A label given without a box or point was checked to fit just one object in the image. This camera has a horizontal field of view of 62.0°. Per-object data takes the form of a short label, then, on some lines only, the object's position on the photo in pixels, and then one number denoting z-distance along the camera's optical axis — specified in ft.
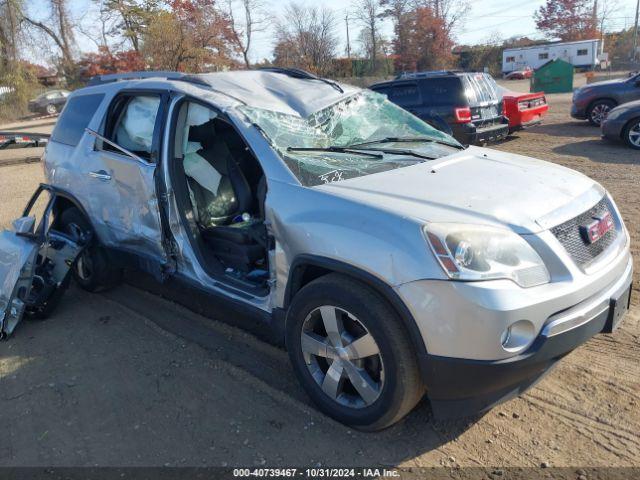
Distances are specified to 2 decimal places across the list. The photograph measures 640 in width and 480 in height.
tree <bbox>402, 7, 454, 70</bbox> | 175.63
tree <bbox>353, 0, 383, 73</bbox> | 183.83
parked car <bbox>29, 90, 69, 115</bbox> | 110.32
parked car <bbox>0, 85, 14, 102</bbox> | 110.22
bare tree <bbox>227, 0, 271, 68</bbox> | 107.34
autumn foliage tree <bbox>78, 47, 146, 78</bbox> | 102.42
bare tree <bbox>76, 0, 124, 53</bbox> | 108.06
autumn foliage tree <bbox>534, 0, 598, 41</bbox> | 214.28
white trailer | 170.50
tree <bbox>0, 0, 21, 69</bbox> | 104.73
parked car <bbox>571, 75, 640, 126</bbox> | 43.29
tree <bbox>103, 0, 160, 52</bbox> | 101.09
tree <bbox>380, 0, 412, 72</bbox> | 179.55
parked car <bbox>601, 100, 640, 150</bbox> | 34.01
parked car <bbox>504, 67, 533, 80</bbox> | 162.50
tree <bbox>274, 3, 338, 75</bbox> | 123.13
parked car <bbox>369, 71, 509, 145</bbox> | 35.42
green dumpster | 83.92
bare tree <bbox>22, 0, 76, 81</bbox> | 123.34
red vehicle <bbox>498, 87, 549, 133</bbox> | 41.04
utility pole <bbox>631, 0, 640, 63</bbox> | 182.29
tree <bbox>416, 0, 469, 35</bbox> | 180.55
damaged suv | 8.00
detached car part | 13.67
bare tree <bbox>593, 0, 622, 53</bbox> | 213.05
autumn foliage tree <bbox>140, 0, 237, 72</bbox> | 87.30
